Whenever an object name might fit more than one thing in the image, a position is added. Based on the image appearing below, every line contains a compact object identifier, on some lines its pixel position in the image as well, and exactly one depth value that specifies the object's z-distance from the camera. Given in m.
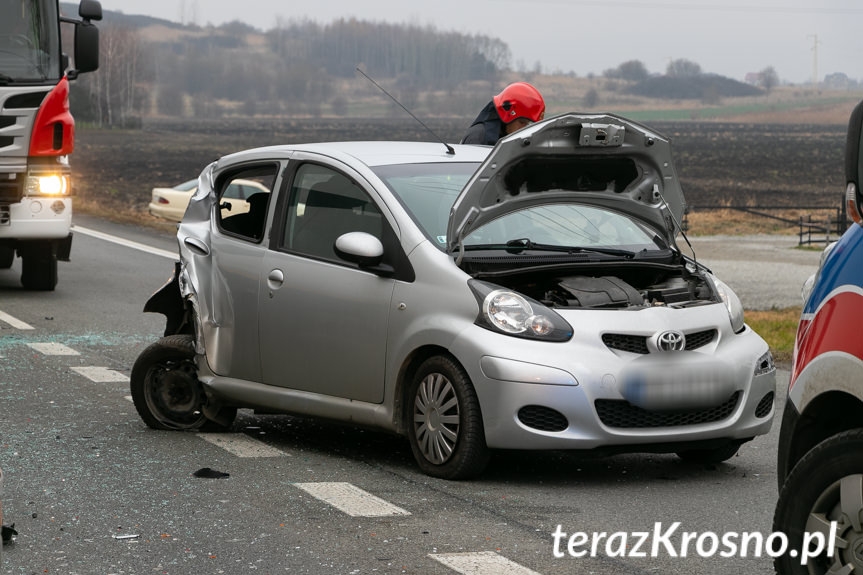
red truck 27.57
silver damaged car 12.81
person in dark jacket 18.89
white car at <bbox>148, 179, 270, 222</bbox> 58.07
